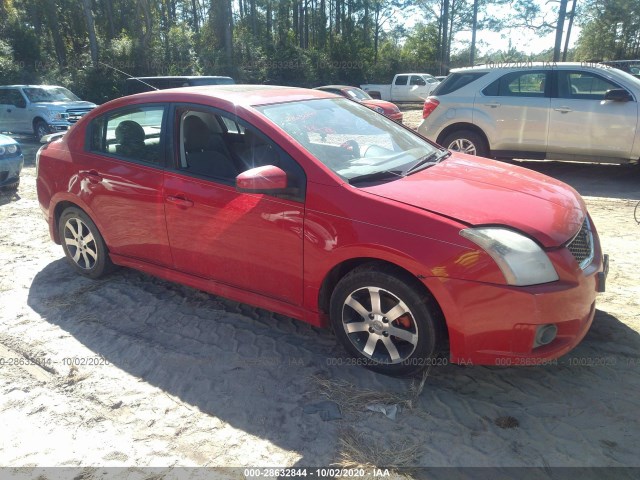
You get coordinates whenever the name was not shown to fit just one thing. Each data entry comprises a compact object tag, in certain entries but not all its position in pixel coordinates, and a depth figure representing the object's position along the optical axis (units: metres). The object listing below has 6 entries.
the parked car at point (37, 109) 14.11
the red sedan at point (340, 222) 2.76
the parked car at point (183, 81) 13.04
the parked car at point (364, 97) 15.24
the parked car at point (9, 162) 7.68
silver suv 7.53
